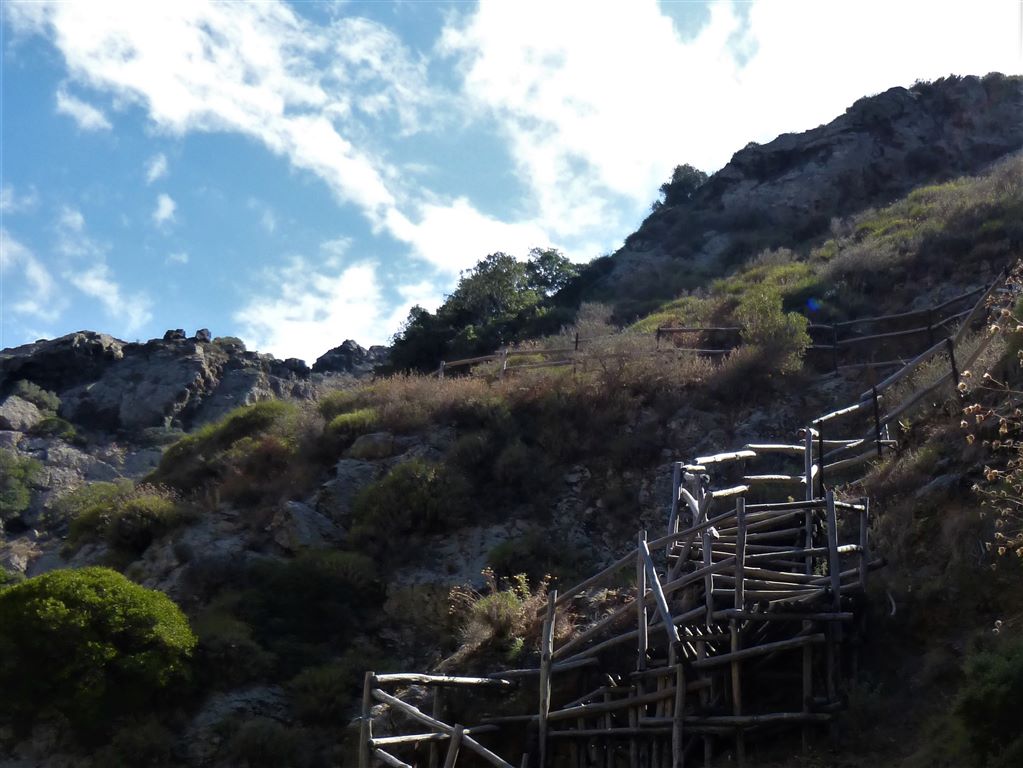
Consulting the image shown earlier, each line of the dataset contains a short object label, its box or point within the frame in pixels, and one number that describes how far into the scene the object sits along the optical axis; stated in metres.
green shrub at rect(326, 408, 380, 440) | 22.22
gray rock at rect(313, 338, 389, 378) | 45.19
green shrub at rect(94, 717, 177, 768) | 14.03
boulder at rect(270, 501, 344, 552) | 18.89
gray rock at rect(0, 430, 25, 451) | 36.97
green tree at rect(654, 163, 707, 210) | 52.25
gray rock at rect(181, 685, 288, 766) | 14.32
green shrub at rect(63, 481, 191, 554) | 20.14
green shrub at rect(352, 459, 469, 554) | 18.77
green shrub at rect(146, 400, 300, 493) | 23.38
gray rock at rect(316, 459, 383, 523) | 19.83
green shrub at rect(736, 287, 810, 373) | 21.52
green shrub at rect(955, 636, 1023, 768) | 8.07
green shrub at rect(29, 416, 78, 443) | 38.41
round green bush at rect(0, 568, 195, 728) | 14.44
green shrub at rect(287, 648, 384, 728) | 14.91
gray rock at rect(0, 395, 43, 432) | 38.47
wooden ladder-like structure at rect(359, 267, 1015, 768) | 10.32
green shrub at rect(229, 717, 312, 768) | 14.02
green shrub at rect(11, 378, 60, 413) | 40.09
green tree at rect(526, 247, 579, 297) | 45.91
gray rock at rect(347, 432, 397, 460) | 21.20
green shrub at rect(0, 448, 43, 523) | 31.67
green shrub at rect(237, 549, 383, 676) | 16.33
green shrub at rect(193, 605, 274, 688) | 15.51
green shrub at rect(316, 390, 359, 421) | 23.64
